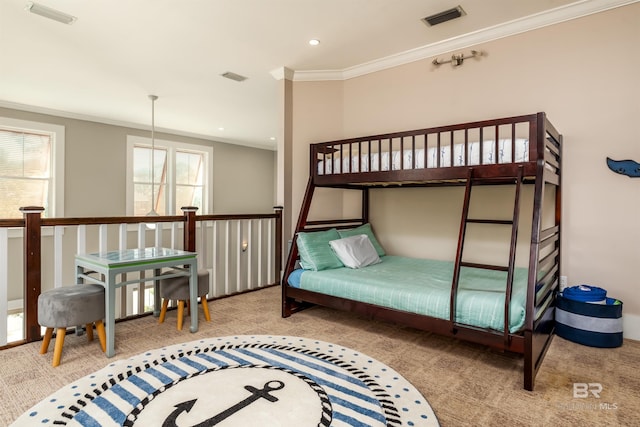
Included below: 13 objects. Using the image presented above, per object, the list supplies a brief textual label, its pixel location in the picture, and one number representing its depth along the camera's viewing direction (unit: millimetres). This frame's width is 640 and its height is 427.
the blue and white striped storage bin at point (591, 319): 2523
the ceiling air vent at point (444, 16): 2906
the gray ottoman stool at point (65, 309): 2221
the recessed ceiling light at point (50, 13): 2795
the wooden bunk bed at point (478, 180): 2061
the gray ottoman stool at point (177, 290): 2881
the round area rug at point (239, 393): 1656
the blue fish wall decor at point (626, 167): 2662
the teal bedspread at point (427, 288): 2123
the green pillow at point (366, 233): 3726
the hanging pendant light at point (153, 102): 4993
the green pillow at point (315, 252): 3180
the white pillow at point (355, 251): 3260
